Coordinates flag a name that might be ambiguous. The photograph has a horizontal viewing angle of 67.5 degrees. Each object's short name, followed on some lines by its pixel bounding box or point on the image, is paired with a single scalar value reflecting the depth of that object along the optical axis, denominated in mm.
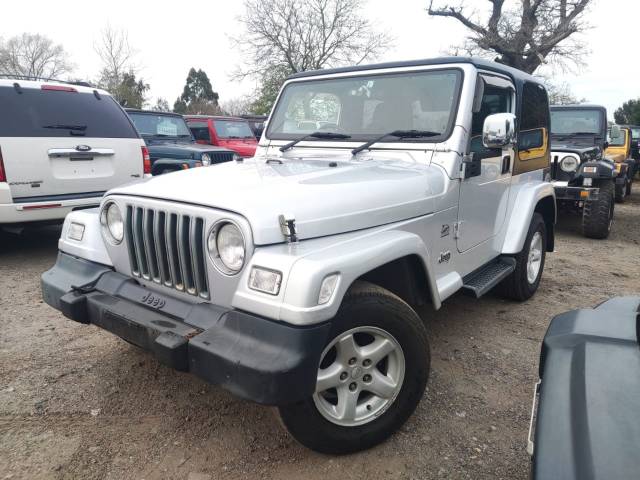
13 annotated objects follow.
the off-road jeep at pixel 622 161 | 9766
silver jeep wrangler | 1906
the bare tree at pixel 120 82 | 27734
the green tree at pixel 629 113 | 29266
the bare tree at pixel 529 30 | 20953
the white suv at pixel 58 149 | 4770
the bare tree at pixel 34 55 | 34156
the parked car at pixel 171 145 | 7742
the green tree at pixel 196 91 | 49025
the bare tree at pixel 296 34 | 24344
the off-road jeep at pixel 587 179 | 7184
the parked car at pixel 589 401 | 1163
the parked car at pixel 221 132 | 10906
